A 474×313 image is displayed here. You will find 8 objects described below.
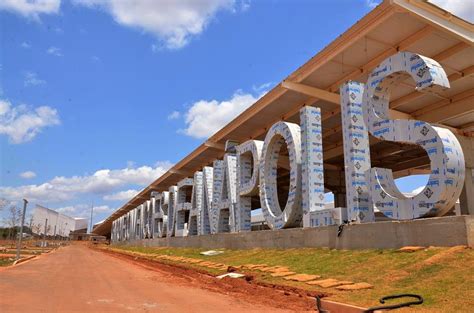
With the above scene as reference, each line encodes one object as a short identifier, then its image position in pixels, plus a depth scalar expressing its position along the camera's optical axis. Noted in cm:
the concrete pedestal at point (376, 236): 1092
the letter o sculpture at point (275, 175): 2002
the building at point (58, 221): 12062
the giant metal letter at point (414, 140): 1243
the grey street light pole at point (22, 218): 2698
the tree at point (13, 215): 6707
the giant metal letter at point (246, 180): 2441
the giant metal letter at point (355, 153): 1585
